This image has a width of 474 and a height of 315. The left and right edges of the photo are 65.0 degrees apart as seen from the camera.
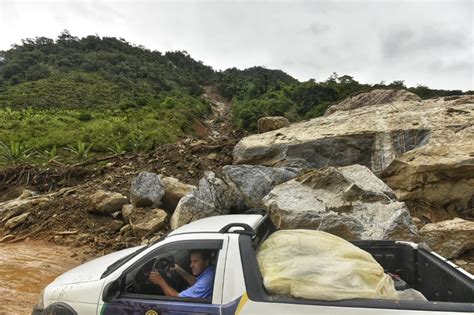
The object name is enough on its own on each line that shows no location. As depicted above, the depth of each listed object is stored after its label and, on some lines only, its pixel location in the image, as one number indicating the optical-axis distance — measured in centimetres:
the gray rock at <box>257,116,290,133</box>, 1298
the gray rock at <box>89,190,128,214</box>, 931
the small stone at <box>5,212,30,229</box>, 938
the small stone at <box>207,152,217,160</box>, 1171
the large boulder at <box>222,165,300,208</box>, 787
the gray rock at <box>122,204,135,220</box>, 880
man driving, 286
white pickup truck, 248
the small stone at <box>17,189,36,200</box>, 1129
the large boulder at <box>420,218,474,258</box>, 584
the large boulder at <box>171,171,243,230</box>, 754
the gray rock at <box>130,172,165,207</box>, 865
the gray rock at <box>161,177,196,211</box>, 906
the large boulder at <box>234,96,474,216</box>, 797
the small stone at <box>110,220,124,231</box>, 875
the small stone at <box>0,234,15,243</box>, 885
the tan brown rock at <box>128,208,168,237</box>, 794
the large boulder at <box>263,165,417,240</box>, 576
